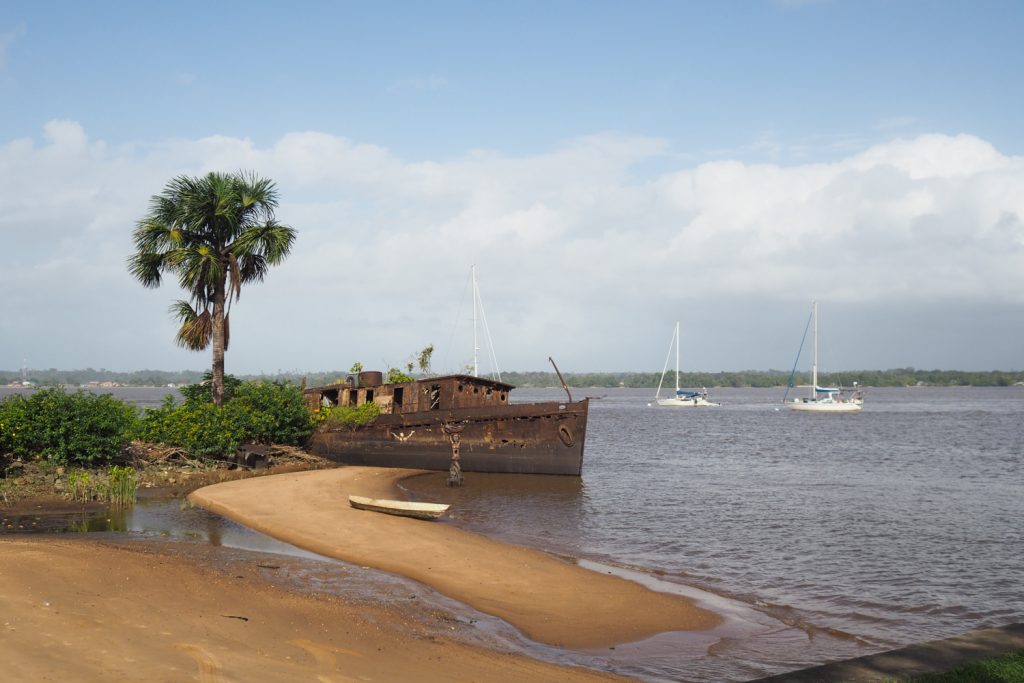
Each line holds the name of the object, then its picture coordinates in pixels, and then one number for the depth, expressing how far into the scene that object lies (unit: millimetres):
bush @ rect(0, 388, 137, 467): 23500
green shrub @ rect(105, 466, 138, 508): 21891
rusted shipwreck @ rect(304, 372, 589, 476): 31500
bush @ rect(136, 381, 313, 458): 29234
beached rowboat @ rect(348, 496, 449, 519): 20750
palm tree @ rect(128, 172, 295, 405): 31000
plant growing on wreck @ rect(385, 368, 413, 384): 37928
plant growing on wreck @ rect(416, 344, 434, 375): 39812
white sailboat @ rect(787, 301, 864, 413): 89750
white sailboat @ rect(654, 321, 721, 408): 109656
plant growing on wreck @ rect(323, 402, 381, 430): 34000
